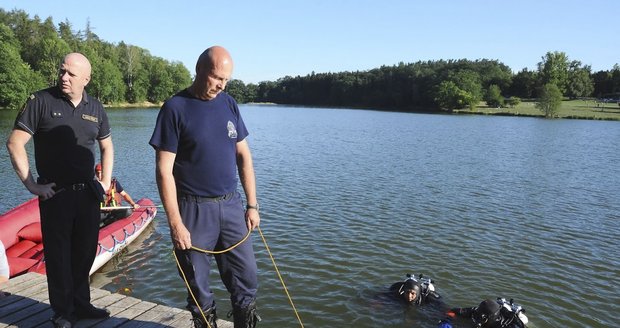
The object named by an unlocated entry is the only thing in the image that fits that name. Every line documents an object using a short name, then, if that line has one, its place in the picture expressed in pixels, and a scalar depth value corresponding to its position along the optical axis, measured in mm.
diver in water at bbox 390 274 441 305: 7086
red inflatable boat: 6520
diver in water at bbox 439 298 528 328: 6307
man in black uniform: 3447
